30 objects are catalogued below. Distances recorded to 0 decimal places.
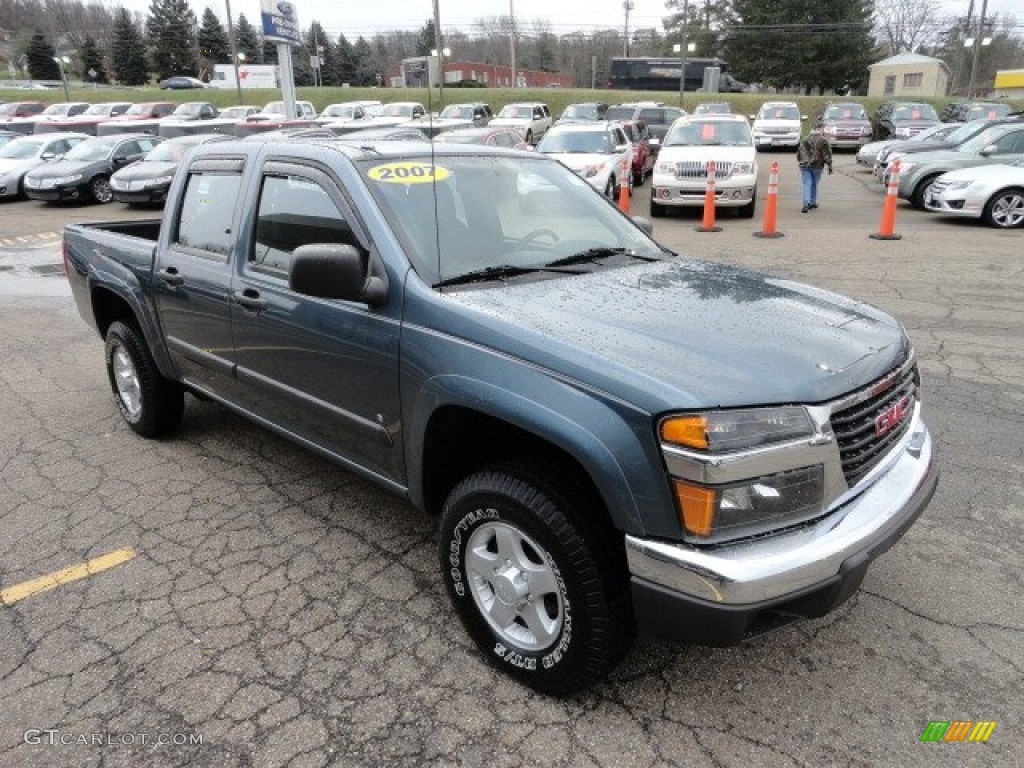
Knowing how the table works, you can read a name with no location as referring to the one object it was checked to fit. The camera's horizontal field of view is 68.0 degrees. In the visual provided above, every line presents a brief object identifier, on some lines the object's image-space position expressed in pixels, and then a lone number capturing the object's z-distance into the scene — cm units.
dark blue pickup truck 216
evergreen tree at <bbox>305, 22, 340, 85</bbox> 7212
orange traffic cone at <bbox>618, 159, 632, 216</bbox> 1333
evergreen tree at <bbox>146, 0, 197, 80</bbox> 7231
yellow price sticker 318
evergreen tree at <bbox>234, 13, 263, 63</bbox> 7956
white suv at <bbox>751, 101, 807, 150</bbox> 2731
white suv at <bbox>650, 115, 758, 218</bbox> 1323
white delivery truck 5822
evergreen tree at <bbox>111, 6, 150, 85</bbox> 7000
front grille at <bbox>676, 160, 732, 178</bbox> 1323
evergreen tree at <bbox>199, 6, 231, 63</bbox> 8000
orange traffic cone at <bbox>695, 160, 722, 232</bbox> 1257
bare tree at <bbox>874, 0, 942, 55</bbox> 7306
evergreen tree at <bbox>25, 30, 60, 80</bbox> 7269
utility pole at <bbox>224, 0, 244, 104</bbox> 4478
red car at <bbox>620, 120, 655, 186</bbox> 1894
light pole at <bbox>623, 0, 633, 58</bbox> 7034
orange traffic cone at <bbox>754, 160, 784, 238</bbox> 1184
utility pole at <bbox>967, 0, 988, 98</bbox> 4325
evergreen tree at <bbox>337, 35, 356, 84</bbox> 7456
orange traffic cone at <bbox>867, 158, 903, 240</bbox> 1125
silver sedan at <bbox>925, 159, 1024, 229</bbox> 1224
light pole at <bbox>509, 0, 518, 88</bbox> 5191
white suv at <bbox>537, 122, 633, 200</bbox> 1385
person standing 1338
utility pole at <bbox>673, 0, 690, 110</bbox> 4115
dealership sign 1892
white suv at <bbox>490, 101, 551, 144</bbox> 2544
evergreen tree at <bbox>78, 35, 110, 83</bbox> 7450
